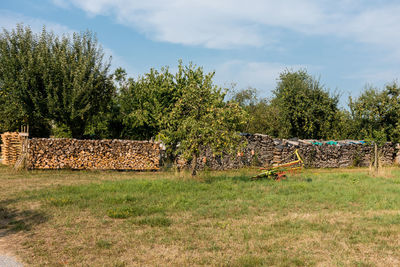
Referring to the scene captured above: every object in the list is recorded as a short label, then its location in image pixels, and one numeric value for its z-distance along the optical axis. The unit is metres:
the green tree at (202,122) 15.04
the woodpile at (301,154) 23.97
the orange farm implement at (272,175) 15.63
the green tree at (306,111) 31.38
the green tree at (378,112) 30.45
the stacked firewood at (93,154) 20.70
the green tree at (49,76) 24.23
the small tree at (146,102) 26.83
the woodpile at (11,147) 22.55
